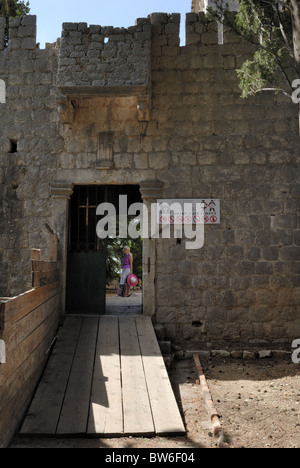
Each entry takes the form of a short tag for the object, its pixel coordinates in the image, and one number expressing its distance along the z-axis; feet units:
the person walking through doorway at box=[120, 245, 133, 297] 29.91
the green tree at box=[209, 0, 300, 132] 16.31
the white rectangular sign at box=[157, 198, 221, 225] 20.35
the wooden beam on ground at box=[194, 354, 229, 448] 11.24
